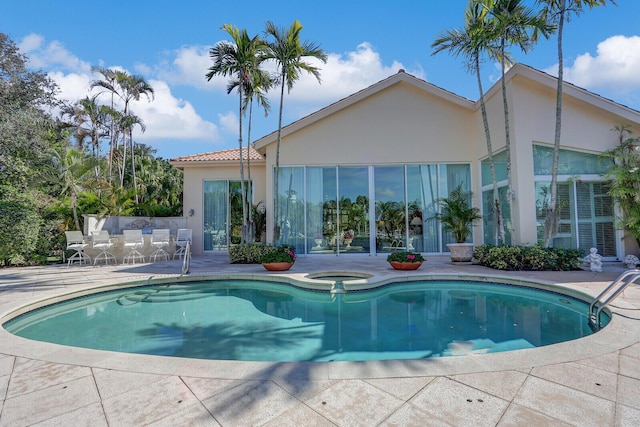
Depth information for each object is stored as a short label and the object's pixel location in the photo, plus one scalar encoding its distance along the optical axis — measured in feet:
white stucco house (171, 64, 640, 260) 40.73
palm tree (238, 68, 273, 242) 35.55
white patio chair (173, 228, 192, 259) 41.88
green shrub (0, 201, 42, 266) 32.78
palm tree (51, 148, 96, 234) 38.91
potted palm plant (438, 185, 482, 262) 33.78
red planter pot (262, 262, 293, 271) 29.81
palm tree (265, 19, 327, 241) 32.76
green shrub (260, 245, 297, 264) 29.99
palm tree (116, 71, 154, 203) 64.03
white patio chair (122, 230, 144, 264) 36.99
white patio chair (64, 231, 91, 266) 34.60
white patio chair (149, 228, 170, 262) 38.63
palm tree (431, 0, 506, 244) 29.81
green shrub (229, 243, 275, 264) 36.40
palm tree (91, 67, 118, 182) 62.44
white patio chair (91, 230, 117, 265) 35.29
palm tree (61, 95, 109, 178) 67.97
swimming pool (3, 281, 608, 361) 14.35
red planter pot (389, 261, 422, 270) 28.91
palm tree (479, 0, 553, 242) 27.63
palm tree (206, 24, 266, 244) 33.09
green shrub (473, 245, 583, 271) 27.96
